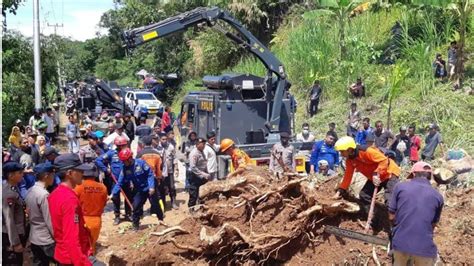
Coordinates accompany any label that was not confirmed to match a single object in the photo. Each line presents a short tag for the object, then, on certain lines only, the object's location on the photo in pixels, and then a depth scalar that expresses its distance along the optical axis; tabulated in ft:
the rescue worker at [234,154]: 34.78
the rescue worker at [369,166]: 23.49
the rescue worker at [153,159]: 35.58
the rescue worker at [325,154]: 38.11
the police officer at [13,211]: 21.24
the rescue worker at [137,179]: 31.99
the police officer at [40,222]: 18.85
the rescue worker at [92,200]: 23.97
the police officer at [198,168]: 35.19
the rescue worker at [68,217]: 17.46
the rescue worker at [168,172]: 38.55
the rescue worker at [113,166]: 36.09
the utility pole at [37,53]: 59.21
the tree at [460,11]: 54.70
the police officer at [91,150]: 37.04
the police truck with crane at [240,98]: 43.11
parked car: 104.78
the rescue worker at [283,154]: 35.04
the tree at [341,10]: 66.13
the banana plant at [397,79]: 51.01
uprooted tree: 24.38
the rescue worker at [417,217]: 19.03
